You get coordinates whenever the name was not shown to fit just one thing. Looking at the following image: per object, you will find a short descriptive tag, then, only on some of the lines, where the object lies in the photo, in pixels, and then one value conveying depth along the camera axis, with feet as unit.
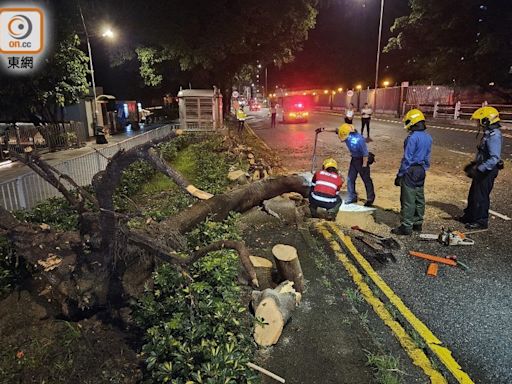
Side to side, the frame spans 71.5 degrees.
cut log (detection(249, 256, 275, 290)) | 14.44
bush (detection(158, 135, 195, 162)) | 38.97
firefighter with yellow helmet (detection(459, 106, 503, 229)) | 18.88
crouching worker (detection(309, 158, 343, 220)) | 20.52
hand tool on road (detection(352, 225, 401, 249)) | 17.76
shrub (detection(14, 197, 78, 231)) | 16.69
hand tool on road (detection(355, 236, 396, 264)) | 16.52
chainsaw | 17.71
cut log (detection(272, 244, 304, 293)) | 13.53
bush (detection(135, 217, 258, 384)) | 8.87
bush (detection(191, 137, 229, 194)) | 25.73
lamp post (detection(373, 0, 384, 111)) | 117.71
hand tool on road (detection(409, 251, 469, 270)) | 15.80
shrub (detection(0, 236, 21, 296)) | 12.77
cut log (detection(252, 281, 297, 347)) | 11.12
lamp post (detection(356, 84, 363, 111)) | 136.54
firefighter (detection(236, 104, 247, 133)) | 64.80
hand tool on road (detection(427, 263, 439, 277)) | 15.07
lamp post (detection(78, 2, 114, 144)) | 60.13
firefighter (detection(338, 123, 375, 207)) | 23.70
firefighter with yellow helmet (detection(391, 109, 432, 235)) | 18.62
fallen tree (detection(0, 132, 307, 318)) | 10.75
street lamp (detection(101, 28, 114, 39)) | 59.84
